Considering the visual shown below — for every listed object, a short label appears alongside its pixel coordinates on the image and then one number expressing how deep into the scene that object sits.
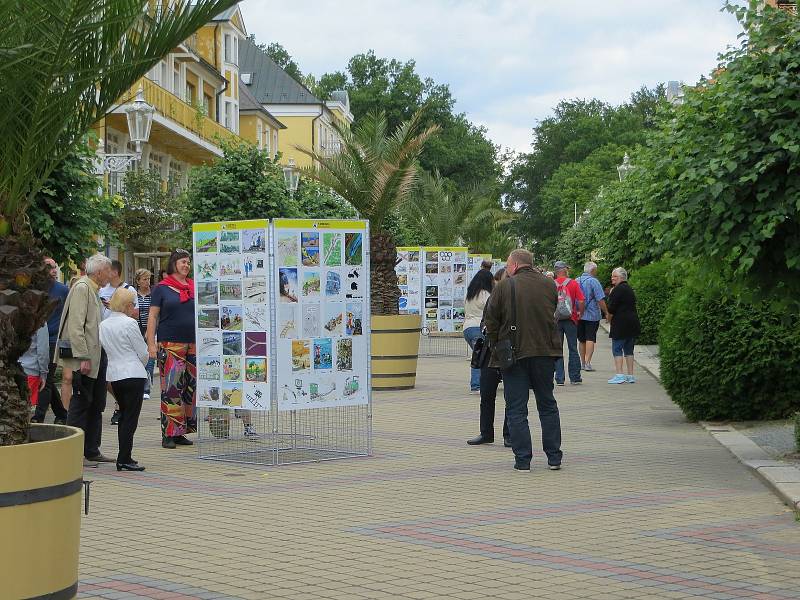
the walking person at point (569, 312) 19.83
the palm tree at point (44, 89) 5.11
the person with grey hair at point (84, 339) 10.70
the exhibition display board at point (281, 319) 11.24
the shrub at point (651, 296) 27.28
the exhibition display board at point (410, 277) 28.67
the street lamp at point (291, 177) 30.19
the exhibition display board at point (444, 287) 28.47
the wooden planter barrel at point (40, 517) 4.88
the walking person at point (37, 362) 11.84
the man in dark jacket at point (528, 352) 10.67
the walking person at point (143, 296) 17.33
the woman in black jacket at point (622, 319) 19.41
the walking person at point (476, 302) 16.56
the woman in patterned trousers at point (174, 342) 12.14
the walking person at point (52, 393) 12.62
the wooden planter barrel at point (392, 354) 19.17
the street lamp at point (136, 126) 20.52
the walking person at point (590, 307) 21.09
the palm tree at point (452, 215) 52.28
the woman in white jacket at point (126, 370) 10.64
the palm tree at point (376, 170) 23.94
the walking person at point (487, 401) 12.45
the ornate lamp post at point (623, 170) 41.78
